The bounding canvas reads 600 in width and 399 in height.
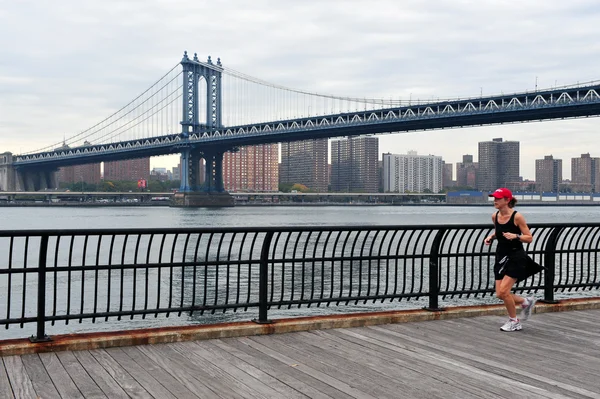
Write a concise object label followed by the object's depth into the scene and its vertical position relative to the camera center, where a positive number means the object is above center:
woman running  7.84 -0.82
